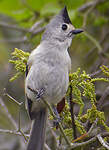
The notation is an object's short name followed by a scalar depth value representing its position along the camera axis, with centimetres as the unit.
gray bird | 475
